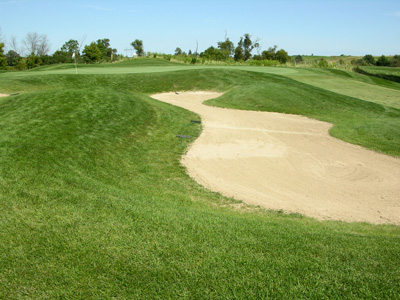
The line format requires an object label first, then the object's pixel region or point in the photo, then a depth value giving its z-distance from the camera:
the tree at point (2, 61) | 55.10
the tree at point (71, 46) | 84.19
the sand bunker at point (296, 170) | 7.40
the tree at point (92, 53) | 68.88
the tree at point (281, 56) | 76.25
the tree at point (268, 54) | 76.16
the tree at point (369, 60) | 81.12
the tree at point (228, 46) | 94.99
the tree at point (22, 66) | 59.12
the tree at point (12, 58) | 74.25
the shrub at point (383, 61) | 78.13
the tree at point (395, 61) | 78.56
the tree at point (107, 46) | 92.19
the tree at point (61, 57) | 64.80
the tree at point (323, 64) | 44.66
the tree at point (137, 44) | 90.12
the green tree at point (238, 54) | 87.85
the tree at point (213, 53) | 73.31
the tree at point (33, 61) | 59.88
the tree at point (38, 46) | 94.03
